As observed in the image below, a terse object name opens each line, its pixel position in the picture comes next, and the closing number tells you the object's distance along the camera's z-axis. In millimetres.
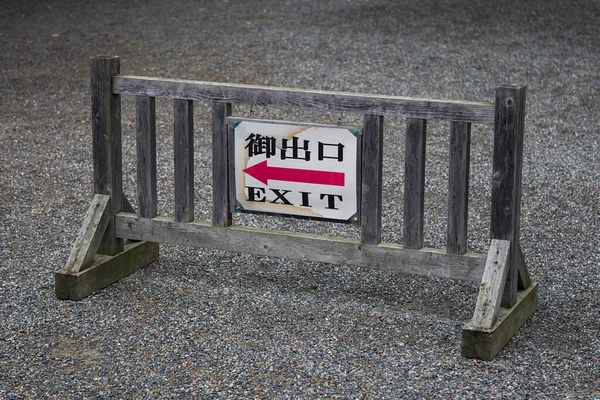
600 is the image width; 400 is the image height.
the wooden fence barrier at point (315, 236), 9203
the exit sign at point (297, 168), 9844
